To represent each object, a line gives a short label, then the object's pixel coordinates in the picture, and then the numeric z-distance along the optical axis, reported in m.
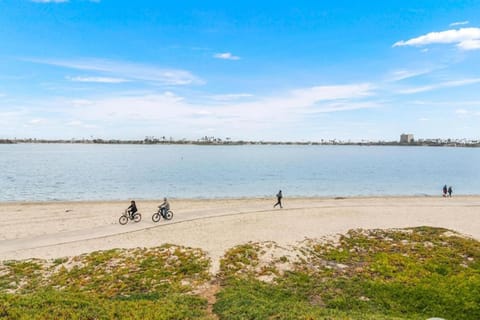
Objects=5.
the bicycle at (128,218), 22.48
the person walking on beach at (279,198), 28.58
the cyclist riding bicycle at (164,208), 22.92
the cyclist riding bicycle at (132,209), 22.40
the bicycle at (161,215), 22.88
